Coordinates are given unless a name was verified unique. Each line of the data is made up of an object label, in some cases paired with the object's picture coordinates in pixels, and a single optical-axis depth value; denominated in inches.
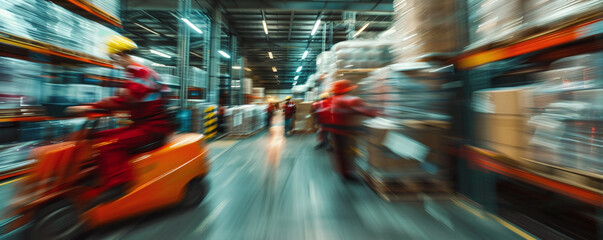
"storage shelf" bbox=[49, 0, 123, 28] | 157.2
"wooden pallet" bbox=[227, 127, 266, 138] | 359.9
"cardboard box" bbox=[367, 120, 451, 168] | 111.3
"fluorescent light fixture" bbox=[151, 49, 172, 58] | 544.1
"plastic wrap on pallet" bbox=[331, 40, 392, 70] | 221.6
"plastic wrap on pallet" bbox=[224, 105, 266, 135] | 359.9
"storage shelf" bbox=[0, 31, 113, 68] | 126.3
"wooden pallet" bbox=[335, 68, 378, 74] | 217.1
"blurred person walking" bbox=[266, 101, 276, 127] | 537.0
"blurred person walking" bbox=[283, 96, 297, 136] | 377.1
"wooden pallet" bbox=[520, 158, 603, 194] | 59.0
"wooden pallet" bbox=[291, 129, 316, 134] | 410.9
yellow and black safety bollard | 327.2
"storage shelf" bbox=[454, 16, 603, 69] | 60.7
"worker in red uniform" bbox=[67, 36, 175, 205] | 81.3
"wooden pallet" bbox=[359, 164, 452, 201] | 114.7
